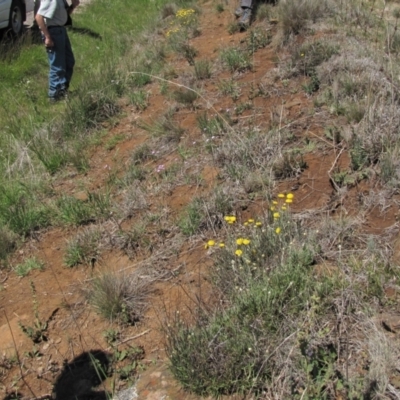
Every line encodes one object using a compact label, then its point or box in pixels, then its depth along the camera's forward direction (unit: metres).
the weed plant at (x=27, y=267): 4.32
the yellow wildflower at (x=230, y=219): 3.68
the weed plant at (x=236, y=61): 6.84
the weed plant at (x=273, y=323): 2.73
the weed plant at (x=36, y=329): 3.62
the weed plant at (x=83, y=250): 4.28
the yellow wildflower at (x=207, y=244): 3.47
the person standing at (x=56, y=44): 7.32
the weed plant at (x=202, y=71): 6.98
